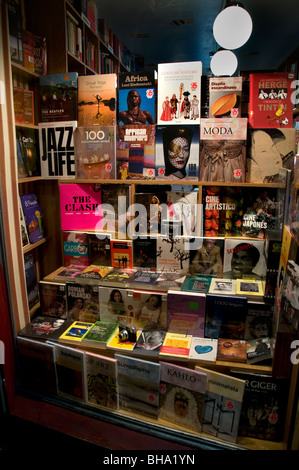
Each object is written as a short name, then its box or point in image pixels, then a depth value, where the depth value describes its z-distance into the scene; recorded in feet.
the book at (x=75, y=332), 5.87
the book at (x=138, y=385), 5.37
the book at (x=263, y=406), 4.97
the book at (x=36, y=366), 6.06
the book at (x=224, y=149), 5.74
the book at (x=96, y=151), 6.33
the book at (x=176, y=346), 5.24
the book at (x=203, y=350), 5.14
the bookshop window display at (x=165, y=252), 5.16
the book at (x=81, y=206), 6.72
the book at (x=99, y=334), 5.69
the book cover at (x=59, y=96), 6.47
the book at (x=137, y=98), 6.03
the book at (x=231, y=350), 5.12
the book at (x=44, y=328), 6.10
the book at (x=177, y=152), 5.97
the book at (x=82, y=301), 6.25
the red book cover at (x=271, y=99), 5.48
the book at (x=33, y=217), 6.72
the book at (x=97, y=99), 6.28
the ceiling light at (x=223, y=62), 8.26
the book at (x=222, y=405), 4.92
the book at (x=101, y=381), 5.64
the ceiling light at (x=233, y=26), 5.81
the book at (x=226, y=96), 5.70
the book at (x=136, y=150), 6.21
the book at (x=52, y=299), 6.54
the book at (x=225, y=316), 5.41
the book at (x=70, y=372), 5.80
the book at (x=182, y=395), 5.13
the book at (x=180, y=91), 5.78
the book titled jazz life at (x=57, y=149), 6.63
